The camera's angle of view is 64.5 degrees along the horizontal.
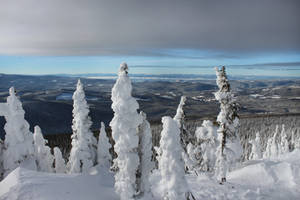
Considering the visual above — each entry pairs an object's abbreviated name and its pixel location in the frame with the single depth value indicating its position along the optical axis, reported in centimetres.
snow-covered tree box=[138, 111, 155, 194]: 1741
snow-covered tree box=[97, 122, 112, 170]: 3056
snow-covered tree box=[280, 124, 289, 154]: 6302
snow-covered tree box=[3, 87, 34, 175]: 2819
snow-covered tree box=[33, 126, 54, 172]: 3234
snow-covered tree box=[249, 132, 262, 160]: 5567
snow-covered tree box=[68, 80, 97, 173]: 2817
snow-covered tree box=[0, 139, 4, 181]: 2905
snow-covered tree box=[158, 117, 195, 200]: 1477
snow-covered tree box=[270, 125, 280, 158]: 5884
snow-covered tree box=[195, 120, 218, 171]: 2684
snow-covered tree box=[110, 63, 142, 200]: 1682
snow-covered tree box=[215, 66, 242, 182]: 2114
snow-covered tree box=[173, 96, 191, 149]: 2443
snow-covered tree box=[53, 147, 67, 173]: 3481
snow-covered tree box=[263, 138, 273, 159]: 6214
